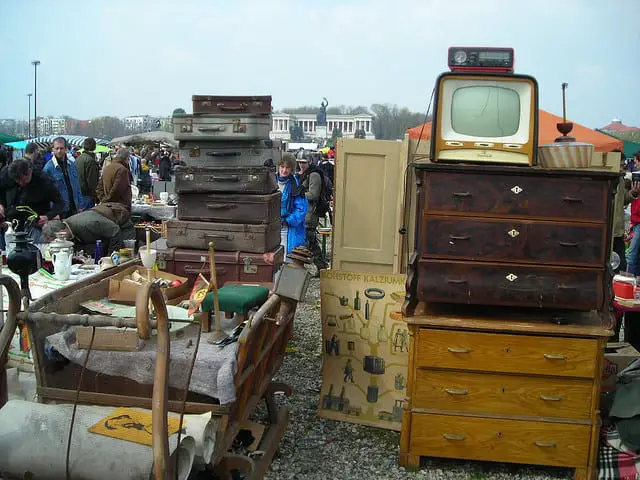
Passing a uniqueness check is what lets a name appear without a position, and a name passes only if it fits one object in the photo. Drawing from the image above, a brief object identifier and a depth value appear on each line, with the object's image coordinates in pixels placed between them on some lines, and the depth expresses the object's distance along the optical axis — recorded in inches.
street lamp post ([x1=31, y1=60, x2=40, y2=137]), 1579.7
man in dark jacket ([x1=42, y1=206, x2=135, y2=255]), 258.1
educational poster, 182.2
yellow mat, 101.6
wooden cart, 121.0
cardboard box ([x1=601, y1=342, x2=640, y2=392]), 173.2
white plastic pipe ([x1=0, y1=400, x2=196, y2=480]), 97.3
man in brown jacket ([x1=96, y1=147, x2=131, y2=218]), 325.7
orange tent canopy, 314.8
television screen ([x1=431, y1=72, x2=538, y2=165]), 145.8
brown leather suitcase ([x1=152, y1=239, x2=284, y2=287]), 202.2
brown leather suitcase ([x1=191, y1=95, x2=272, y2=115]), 199.2
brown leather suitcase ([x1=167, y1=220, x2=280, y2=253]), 203.3
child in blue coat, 320.8
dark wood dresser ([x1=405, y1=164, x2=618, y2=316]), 141.9
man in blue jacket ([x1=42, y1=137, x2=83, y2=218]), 356.8
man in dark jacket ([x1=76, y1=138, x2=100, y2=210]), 417.1
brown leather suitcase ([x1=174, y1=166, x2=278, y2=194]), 202.2
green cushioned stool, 147.5
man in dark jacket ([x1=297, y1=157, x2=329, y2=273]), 336.4
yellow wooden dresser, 148.8
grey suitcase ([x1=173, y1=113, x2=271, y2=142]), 198.4
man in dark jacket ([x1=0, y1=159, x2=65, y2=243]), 272.4
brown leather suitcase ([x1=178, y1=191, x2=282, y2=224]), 203.5
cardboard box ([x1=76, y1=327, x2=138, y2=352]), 122.6
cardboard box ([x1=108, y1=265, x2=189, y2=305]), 166.7
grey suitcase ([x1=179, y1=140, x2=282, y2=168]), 204.5
